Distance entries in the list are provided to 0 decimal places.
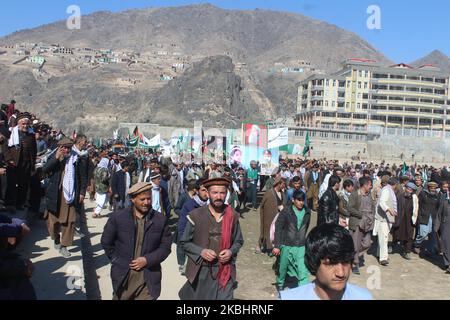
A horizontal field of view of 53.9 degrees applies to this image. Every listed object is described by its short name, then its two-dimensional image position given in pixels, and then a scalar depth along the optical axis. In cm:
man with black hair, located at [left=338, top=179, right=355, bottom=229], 847
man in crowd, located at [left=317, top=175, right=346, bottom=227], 791
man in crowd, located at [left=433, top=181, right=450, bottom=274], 874
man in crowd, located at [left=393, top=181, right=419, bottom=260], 1009
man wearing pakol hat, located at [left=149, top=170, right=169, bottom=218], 784
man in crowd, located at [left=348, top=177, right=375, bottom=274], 827
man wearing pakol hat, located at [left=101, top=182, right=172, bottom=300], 396
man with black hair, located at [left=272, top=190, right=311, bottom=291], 629
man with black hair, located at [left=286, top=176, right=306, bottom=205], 795
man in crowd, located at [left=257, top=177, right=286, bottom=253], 911
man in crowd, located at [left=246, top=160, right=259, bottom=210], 1448
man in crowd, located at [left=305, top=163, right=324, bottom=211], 1541
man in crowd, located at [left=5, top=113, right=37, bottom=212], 716
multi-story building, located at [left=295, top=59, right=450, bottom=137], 8456
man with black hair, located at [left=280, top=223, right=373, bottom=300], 237
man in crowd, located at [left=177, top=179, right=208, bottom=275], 564
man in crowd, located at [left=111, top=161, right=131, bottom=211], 1030
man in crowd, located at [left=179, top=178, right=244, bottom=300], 411
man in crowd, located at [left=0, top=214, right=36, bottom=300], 315
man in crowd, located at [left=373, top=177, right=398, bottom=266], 898
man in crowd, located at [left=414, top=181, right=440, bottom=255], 984
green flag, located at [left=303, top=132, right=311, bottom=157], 2095
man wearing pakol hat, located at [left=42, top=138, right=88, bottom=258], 646
